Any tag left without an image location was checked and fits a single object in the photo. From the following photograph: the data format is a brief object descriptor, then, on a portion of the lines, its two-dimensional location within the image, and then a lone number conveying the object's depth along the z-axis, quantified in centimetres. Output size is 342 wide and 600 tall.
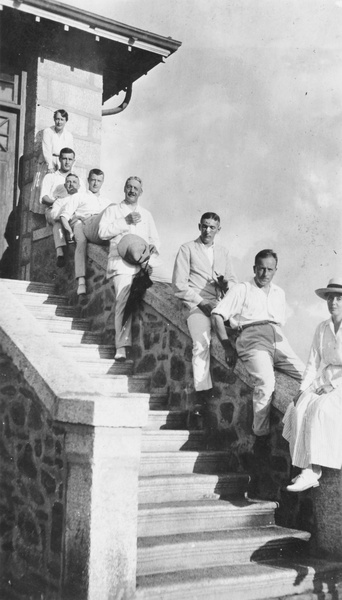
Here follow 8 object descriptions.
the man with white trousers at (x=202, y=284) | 637
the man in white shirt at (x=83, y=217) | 822
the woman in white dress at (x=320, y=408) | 510
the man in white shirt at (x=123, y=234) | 738
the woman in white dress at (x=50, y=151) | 962
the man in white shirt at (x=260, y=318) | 606
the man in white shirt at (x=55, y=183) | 920
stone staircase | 461
